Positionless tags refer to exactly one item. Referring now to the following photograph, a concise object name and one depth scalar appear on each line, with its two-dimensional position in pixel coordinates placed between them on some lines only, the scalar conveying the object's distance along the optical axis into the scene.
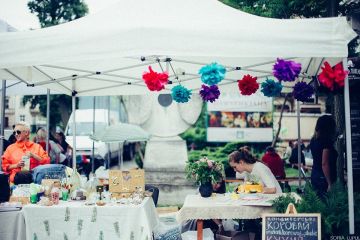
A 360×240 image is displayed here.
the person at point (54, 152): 9.16
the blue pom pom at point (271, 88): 4.74
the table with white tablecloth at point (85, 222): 4.13
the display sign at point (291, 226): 3.81
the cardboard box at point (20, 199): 4.35
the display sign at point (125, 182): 4.50
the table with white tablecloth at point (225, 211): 4.29
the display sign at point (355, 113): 5.42
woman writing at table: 4.92
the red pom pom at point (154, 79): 4.23
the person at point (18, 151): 5.54
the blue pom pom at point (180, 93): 4.88
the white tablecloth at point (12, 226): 4.11
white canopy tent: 3.72
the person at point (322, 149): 5.00
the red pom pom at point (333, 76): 3.70
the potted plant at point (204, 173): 4.73
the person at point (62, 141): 10.63
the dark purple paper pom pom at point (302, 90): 4.70
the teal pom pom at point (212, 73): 3.91
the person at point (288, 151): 15.98
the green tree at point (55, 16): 22.92
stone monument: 8.73
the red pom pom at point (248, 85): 4.43
